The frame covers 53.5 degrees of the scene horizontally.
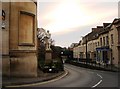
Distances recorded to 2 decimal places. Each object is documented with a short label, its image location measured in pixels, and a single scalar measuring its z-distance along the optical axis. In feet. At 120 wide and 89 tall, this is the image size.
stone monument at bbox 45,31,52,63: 55.15
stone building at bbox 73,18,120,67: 62.53
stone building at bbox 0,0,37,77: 32.45
